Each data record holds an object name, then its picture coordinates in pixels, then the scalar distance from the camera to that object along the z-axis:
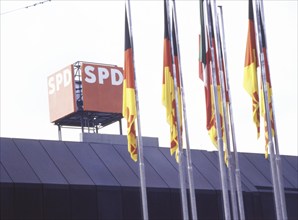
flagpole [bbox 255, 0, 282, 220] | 42.00
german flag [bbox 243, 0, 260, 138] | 42.44
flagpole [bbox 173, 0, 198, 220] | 42.88
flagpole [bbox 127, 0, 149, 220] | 42.31
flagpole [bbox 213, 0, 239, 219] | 43.36
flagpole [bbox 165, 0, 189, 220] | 42.88
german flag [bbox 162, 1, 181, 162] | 43.19
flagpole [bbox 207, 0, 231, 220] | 42.00
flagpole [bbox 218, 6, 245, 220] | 43.40
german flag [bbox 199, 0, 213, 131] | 43.34
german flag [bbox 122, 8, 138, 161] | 42.69
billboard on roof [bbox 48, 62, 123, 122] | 75.00
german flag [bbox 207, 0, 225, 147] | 43.38
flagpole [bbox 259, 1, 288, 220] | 42.12
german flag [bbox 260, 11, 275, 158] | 42.59
